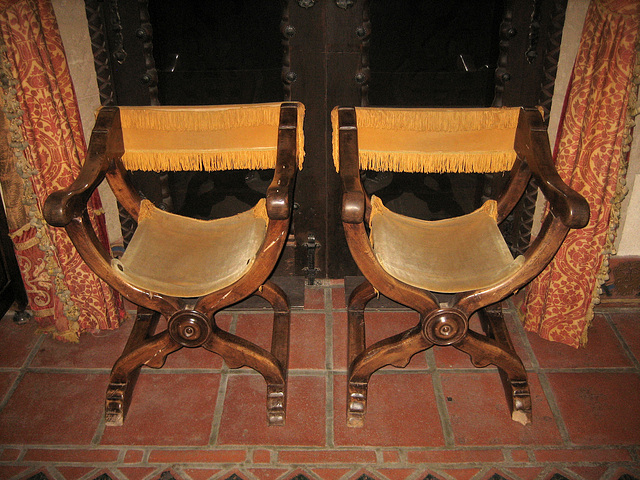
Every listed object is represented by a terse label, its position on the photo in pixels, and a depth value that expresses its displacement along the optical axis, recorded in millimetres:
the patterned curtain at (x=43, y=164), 1938
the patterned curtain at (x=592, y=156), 1916
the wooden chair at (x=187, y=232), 1850
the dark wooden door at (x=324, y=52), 2178
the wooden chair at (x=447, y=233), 1830
